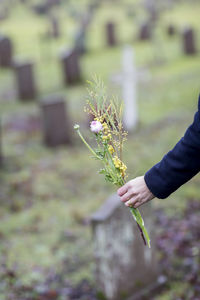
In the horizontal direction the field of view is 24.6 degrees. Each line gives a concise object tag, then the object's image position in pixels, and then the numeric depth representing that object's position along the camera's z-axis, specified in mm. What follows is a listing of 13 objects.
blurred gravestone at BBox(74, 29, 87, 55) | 19056
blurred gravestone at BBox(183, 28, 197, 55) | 17172
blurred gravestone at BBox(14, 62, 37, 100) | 12220
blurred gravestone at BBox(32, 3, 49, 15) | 32969
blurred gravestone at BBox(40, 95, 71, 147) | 8664
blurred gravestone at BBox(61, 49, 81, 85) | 13828
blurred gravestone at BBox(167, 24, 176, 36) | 22453
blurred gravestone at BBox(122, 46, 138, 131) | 9883
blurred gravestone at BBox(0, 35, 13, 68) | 16375
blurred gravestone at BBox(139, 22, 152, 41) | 21469
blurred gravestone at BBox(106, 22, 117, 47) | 20656
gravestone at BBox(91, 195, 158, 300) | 4047
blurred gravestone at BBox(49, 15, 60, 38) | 23741
